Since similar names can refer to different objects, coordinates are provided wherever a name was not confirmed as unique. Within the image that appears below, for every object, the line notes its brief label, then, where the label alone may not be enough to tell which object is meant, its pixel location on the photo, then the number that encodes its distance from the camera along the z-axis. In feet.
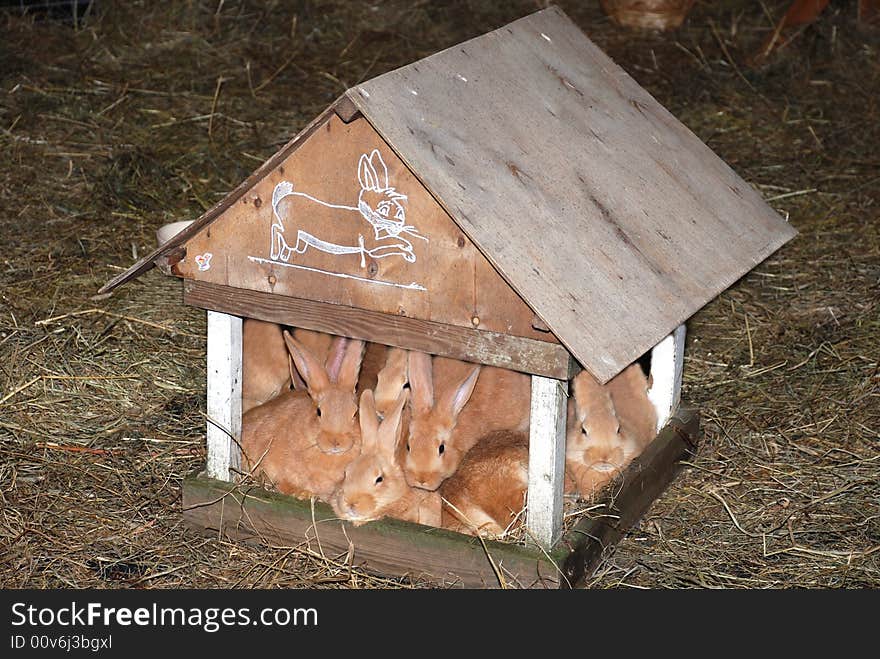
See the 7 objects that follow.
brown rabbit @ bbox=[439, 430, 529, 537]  12.00
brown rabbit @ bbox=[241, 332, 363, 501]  12.51
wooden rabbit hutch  10.35
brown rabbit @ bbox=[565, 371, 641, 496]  12.80
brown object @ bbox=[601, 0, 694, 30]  27.66
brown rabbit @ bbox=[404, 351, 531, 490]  12.50
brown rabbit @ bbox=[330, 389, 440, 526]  11.91
